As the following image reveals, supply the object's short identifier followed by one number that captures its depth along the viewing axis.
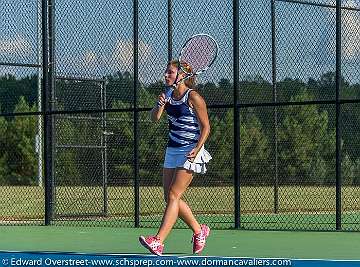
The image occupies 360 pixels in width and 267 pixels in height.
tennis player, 9.62
